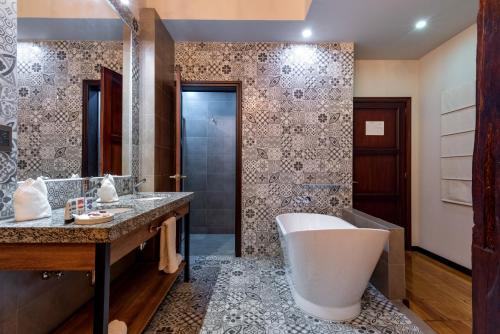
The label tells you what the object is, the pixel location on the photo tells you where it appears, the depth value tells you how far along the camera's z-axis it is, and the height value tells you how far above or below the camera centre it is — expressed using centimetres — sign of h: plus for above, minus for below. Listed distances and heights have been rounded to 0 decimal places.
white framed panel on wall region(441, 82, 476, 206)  252 +26
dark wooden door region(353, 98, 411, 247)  326 +11
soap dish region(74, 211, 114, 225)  99 -21
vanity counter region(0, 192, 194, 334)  93 -31
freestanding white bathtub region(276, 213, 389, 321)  166 -66
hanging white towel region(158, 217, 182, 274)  178 -61
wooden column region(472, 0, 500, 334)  46 -1
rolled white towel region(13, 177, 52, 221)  104 -16
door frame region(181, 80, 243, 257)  287 +32
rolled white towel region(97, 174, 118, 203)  165 -17
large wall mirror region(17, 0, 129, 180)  126 +47
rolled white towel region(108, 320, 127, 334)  133 -85
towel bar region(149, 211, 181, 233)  150 -39
